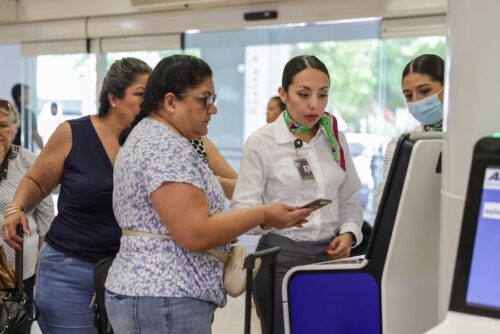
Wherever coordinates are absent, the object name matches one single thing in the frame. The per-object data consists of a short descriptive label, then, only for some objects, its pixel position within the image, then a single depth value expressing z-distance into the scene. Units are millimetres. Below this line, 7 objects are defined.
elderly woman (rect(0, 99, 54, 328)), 3137
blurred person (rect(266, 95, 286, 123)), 5523
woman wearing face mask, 2451
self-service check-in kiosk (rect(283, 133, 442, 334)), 1529
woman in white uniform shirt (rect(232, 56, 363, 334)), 2123
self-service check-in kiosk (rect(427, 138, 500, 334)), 1184
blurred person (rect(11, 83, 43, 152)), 7391
